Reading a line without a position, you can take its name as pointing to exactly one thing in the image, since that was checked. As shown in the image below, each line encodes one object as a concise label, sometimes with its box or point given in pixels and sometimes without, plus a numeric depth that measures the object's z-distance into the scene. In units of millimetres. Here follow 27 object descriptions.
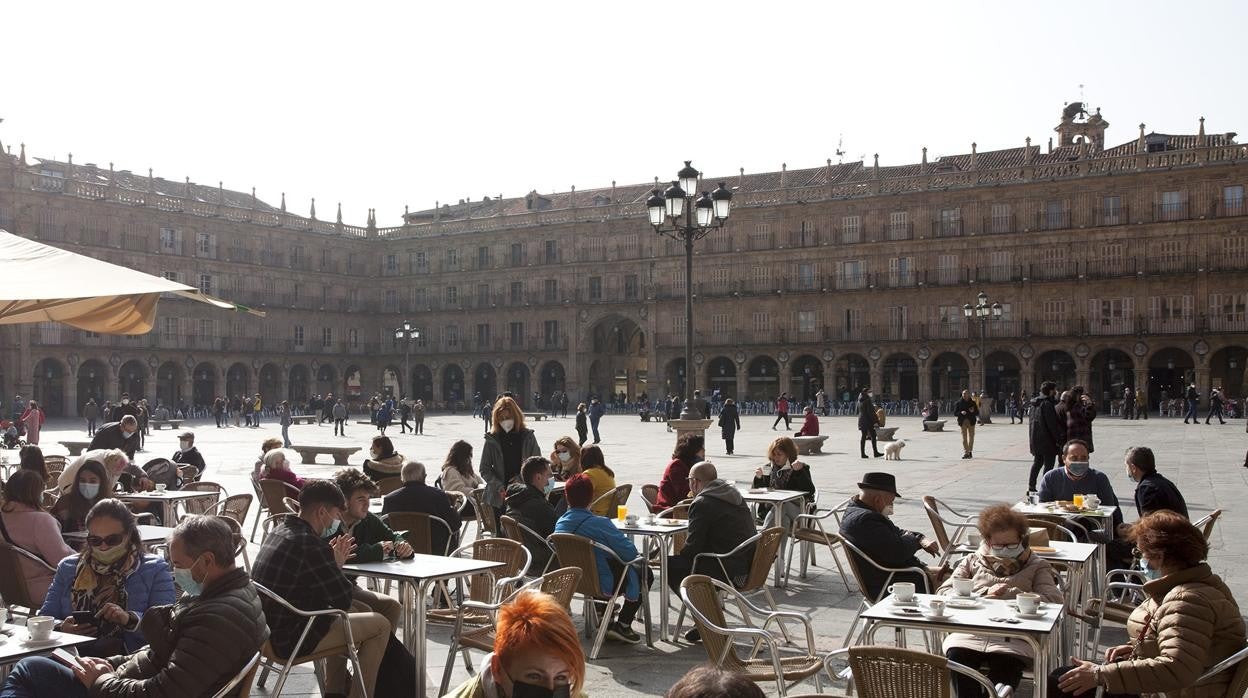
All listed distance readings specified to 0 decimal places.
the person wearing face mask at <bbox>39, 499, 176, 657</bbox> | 4793
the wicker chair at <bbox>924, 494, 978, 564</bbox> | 7555
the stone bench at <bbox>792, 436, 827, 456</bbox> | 23172
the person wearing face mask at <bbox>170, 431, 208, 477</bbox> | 11992
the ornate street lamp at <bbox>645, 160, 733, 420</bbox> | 15422
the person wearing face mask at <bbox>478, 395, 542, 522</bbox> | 9469
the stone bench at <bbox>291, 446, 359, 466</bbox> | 20844
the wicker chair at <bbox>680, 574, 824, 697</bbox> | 4617
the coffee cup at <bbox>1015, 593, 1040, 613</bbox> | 4688
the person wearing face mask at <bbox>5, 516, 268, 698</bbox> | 3820
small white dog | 21375
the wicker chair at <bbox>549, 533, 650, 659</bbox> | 6508
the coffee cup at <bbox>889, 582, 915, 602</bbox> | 4844
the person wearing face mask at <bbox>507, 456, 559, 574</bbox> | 7285
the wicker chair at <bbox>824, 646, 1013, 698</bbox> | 3516
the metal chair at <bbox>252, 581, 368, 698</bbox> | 4781
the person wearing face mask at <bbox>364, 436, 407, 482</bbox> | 10156
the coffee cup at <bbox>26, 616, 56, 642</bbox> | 4168
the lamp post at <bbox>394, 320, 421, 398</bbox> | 45969
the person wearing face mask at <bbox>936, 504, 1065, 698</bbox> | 5406
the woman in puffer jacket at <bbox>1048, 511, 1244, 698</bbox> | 4160
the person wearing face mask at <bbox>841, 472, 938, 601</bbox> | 6297
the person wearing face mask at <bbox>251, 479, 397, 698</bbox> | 4891
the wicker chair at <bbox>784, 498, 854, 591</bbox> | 8492
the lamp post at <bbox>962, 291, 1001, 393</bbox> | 36275
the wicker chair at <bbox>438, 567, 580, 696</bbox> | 5168
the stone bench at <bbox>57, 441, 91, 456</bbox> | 22625
